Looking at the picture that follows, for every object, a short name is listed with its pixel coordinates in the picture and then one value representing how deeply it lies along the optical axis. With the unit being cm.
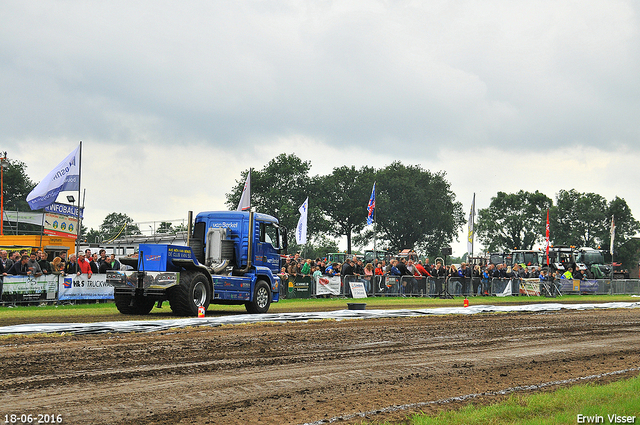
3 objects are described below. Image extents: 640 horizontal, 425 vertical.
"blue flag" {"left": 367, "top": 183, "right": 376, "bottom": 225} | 4591
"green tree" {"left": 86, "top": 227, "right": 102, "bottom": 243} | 10924
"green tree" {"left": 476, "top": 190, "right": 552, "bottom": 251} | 10512
